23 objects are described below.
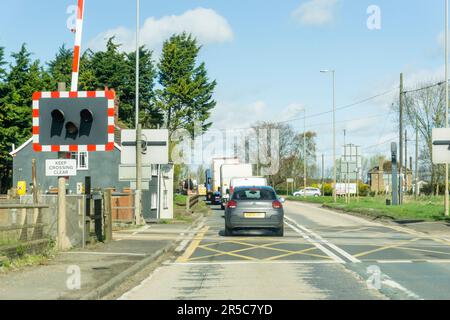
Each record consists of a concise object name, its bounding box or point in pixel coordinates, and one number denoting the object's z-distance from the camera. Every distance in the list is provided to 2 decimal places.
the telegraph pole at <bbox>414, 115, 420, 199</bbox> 69.69
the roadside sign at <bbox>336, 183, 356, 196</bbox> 88.50
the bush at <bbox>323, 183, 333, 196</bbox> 95.84
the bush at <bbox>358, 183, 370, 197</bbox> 91.00
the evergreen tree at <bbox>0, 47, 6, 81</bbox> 55.80
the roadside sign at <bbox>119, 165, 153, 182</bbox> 27.39
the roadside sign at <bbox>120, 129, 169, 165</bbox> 27.11
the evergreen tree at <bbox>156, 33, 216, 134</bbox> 70.94
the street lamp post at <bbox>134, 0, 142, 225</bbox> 25.58
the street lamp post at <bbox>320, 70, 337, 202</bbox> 53.81
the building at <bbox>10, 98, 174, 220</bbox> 46.62
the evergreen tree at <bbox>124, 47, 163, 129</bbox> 69.50
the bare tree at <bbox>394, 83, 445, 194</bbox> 66.12
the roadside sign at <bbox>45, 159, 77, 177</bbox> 14.21
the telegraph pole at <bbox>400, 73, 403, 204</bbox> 46.19
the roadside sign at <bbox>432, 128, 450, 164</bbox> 25.61
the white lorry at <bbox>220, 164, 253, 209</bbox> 46.72
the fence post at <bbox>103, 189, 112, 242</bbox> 17.49
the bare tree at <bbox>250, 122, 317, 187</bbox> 97.62
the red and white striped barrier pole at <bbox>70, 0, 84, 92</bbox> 13.74
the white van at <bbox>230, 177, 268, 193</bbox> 34.59
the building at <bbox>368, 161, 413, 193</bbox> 132.73
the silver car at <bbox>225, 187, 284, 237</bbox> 20.08
